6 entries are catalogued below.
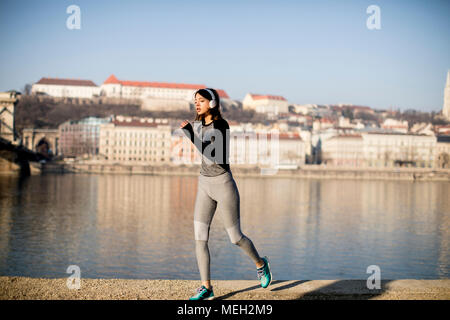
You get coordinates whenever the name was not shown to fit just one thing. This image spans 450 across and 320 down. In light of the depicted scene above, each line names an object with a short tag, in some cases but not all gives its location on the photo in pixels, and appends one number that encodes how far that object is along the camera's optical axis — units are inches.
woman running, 177.0
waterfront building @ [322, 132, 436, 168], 3334.2
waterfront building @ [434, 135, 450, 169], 3271.7
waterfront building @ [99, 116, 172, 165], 3211.1
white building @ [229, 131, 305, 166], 3228.3
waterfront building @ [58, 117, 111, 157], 3393.2
